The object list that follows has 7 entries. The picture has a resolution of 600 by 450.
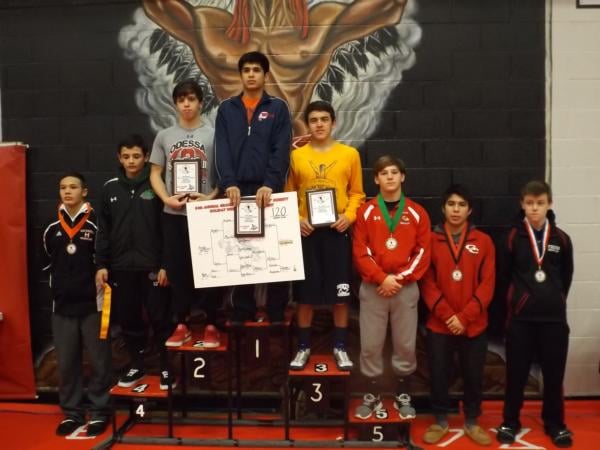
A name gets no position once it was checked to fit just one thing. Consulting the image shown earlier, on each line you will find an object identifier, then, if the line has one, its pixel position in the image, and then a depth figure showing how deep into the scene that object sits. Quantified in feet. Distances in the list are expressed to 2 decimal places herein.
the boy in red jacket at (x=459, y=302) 9.53
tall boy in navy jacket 9.09
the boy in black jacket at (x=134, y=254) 9.77
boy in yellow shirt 9.26
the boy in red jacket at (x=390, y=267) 9.37
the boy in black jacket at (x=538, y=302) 9.28
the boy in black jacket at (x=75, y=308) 10.15
